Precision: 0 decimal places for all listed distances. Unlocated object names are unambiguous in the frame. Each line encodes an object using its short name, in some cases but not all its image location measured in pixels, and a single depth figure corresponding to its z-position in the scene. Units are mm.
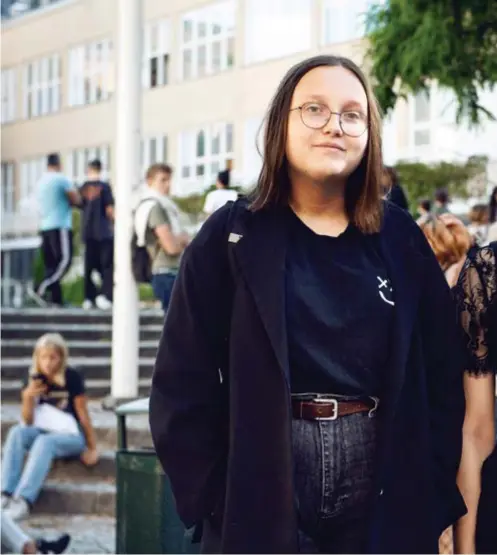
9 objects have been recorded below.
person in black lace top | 3777
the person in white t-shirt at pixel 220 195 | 13438
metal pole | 12508
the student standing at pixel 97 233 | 18188
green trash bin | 6508
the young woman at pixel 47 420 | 10484
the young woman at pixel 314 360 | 3531
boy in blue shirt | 18125
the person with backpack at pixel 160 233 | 11609
